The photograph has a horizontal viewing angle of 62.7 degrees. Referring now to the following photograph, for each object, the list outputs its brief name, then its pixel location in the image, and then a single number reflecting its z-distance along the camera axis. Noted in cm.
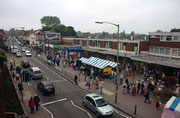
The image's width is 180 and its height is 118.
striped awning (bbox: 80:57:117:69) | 2542
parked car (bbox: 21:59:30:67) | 3224
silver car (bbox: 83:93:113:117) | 1308
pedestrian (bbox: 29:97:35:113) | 1356
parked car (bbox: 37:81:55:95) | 1786
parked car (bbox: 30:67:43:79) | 2432
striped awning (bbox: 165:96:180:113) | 1027
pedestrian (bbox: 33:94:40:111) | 1414
